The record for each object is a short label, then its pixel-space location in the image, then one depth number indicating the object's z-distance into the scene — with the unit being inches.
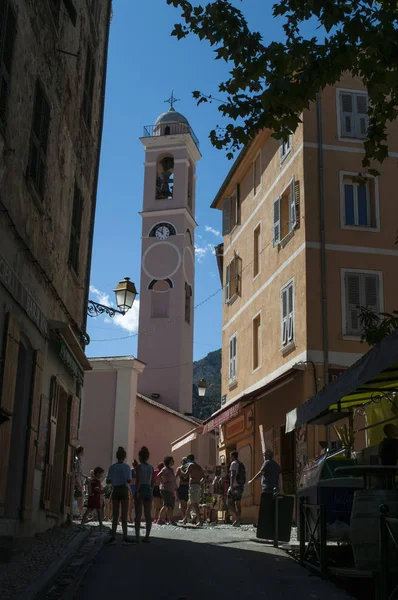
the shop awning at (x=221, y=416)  830.5
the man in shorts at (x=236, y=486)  693.9
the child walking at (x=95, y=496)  639.1
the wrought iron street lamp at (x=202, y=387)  1361.7
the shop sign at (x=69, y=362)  513.3
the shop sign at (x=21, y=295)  361.7
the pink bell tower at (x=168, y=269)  1683.1
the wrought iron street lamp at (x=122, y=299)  614.5
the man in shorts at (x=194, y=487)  708.7
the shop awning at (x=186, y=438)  1046.4
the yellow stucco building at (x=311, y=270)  771.4
